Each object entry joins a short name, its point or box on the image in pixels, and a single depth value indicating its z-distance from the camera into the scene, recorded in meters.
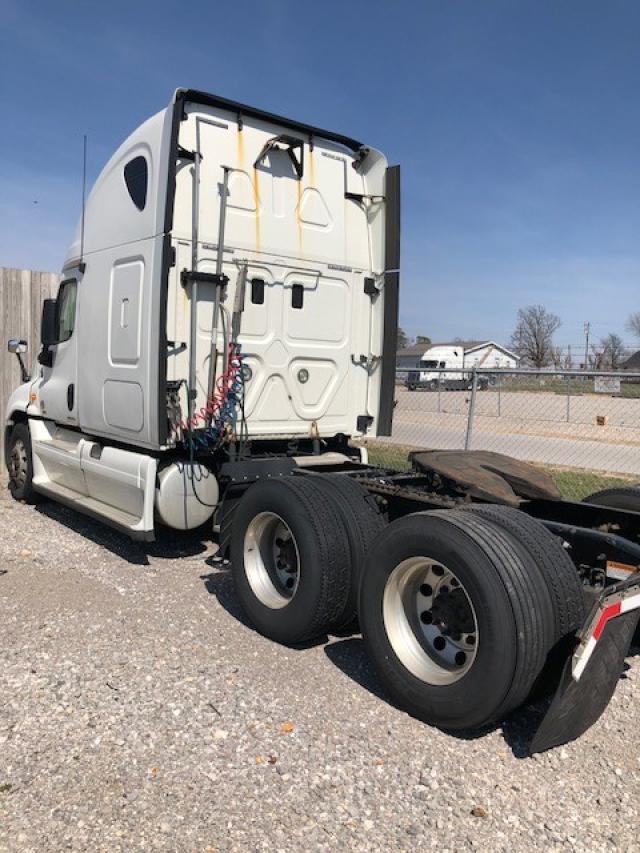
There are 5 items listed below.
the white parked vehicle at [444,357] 73.81
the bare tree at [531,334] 78.75
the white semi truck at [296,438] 3.28
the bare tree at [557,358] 48.48
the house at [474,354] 81.31
